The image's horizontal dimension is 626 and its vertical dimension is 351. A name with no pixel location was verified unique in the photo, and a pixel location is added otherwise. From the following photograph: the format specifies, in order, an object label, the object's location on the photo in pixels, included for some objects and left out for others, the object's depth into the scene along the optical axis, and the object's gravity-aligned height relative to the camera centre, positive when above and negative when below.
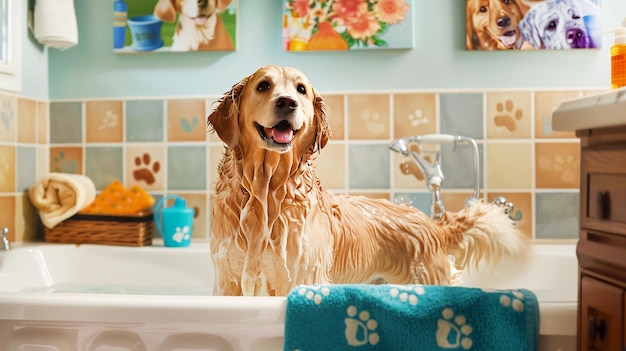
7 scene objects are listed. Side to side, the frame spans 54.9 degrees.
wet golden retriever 1.49 -0.06
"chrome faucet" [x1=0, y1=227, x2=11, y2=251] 2.13 -0.24
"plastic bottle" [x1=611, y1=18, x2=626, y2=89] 1.45 +0.26
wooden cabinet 0.92 -0.11
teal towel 1.09 -0.27
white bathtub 1.12 -0.28
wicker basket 2.31 -0.22
